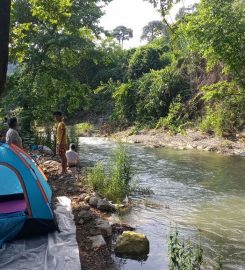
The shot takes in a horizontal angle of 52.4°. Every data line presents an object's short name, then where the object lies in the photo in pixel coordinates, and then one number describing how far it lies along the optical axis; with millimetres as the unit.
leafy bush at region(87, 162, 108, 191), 5497
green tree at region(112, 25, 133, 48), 44922
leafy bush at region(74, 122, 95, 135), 17634
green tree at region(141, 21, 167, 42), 37238
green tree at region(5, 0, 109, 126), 9102
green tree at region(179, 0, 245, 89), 9434
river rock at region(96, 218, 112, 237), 3874
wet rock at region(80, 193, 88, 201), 4870
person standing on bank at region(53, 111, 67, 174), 5791
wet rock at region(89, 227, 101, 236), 3735
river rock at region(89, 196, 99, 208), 4770
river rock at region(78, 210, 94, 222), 4045
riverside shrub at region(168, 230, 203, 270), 2652
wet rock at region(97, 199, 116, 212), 4755
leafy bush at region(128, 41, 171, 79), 20245
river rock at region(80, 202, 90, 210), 4484
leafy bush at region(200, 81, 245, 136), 11029
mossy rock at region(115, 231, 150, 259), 3577
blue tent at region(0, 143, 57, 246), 3492
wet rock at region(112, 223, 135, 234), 4118
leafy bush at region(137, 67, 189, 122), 16141
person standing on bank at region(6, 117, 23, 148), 5303
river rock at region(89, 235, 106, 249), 3473
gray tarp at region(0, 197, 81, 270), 2984
